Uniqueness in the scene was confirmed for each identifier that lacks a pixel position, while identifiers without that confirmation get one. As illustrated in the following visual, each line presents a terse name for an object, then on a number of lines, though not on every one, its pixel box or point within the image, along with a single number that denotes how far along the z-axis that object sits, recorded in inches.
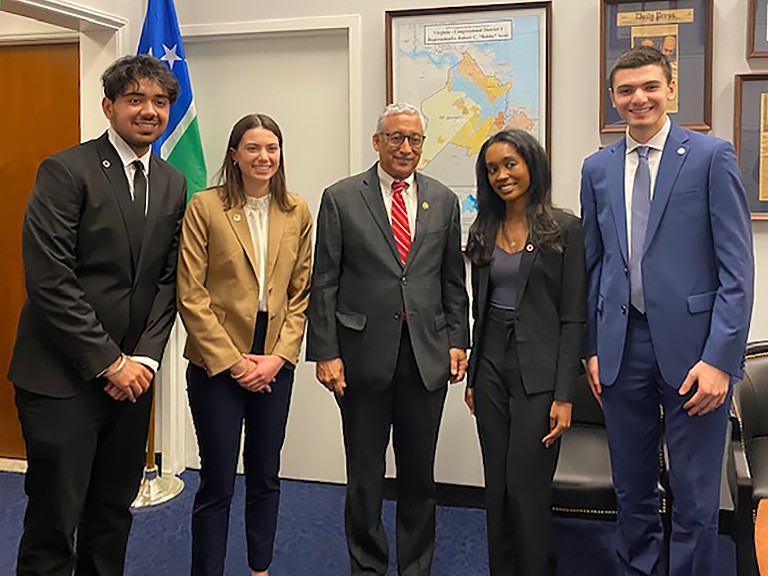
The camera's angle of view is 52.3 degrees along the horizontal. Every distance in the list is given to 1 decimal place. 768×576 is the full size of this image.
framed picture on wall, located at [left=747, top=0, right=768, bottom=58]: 113.2
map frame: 122.6
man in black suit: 78.9
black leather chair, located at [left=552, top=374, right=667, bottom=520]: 97.9
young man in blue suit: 80.0
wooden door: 144.0
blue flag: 130.0
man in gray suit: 93.0
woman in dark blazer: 87.7
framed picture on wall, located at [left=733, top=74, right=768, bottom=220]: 114.7
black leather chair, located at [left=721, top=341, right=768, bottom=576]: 90.6
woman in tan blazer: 89.4
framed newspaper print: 115.6
